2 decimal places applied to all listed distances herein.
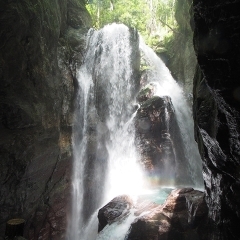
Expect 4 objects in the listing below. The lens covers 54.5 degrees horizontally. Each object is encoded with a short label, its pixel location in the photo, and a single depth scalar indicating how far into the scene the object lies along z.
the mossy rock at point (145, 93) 19.17
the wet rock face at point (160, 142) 16.48
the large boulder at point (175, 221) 8.35
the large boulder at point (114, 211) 11.27
